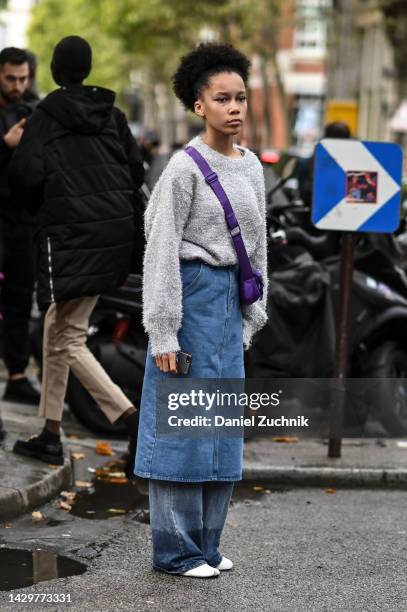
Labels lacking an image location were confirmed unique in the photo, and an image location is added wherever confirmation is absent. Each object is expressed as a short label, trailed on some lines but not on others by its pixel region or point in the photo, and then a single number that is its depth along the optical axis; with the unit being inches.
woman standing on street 278.6
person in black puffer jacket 368.9
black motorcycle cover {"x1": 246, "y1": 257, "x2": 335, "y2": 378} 477.3
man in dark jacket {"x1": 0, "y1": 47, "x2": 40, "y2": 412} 446.2
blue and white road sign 426.2
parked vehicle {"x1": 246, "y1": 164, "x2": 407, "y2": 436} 477.8
